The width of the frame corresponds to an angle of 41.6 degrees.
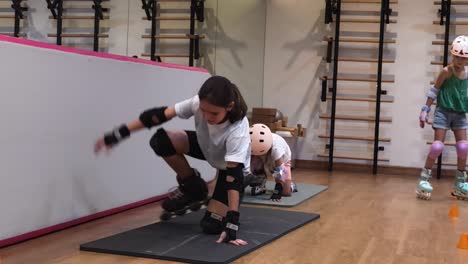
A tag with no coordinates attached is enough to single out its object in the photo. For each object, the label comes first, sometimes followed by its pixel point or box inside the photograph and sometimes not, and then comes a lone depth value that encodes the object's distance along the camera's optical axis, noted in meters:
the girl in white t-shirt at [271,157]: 4.05
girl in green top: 4.85
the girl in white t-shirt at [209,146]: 2.69
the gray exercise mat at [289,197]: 4.08
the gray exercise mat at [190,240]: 2.47
